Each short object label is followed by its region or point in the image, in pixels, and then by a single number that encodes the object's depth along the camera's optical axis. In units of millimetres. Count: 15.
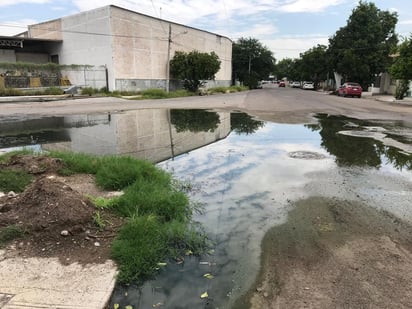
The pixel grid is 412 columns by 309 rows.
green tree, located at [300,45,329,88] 61188
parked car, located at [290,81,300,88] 94562
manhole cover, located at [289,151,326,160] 8484
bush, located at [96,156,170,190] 5796
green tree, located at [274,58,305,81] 114975
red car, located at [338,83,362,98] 37938
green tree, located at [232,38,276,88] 78062
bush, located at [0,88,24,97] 30328
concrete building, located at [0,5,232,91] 37375
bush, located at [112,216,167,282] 3453
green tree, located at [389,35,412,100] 26016
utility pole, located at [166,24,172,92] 44406
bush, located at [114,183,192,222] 4723
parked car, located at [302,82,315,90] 73269
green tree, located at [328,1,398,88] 45844
